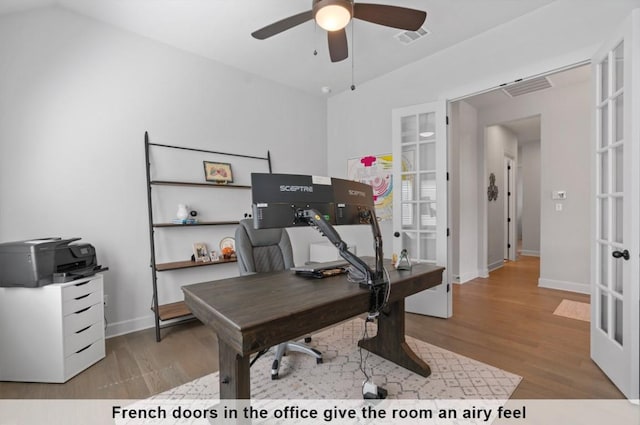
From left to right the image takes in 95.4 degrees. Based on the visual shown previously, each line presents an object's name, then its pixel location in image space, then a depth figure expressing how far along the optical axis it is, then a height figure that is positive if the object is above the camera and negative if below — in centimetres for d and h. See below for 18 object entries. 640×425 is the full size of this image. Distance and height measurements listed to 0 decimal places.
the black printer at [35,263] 202 -36
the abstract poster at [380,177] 389 +39
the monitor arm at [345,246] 141 -17
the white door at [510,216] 635 -29
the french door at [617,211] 174 -6
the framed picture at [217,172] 332 +43
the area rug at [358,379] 185 -120
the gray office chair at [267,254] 213 -36
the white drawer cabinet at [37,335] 202 -86
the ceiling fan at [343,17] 185 +129
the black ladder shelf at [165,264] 274 -55
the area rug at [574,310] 308 -122
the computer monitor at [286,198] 133 +4
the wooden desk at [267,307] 109 -43
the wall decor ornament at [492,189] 552 +27
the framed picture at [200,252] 318 -48
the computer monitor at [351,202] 157 +2
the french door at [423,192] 316 +14
